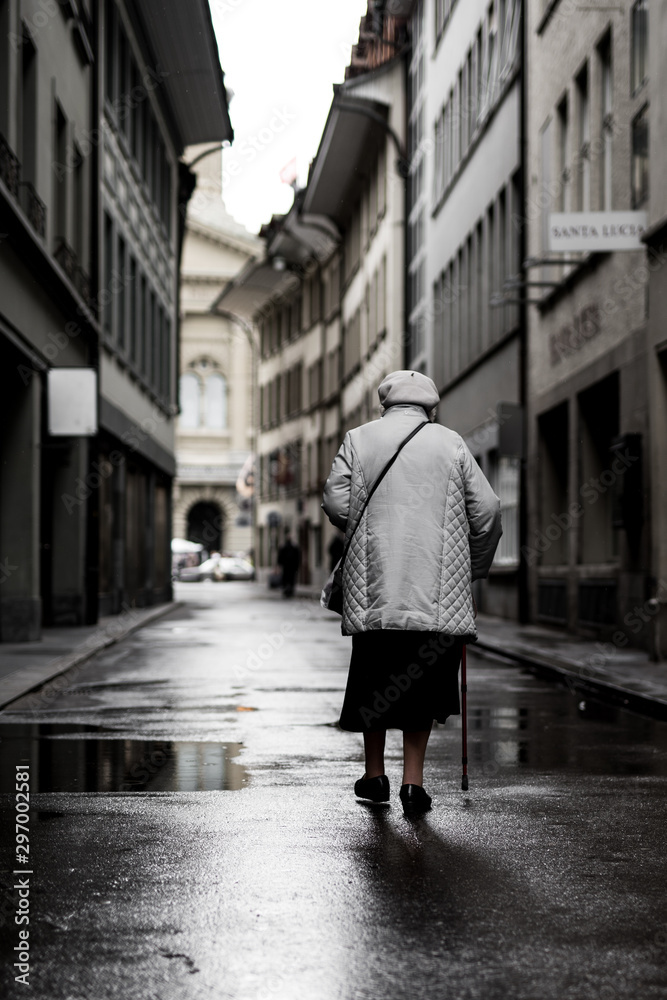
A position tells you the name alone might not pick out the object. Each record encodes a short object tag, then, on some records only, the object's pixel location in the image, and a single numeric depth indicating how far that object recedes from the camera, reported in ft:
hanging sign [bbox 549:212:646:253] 53.31
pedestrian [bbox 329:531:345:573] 105.29
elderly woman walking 21.39
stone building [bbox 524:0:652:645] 57.31
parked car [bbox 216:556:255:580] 230.48
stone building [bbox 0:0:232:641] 60.44
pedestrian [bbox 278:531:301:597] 142.61
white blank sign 66.08
